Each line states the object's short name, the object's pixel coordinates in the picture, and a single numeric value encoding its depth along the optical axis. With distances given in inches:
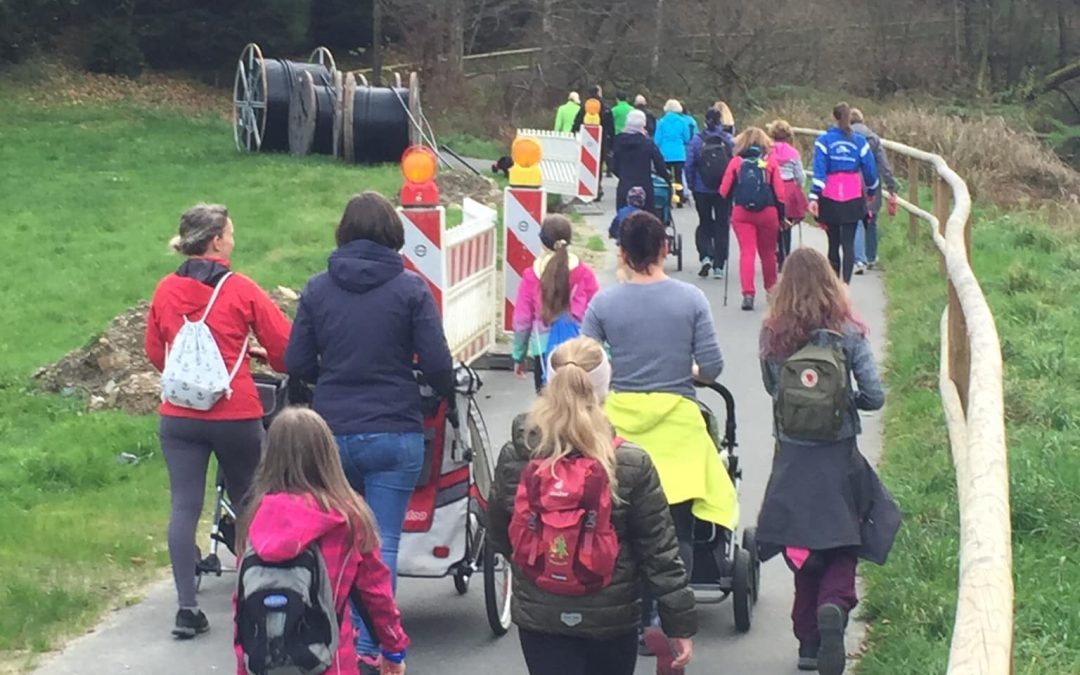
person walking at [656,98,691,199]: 906.1
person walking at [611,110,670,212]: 655.1
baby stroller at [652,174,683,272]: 693.3
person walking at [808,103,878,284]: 600.7
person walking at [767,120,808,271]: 597.6
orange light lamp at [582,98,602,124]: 1016.9
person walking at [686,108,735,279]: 632.4
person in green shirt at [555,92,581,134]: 1040.2
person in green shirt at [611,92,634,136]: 1083.9
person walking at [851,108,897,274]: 669.9
